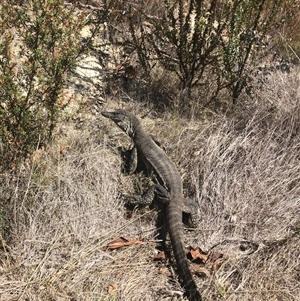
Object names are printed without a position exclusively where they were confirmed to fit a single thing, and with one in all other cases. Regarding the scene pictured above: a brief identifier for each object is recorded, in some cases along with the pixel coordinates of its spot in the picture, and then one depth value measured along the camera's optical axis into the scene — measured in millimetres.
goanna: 4027
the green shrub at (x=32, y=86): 4113
